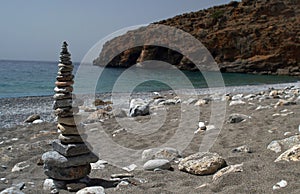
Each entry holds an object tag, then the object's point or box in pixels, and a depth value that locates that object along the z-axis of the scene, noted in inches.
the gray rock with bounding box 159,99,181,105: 440.3
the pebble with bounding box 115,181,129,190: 135.8
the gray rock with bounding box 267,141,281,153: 159.6
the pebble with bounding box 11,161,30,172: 175.8
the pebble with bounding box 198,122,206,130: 240.5
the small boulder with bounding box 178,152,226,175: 143.6
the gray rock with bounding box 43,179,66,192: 140.7
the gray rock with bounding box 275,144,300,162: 135.9
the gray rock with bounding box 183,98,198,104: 415.5
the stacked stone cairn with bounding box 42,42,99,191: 142.3
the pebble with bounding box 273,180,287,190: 113.0
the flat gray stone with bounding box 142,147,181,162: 172.9
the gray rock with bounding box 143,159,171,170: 157.2
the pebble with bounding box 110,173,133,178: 150.7
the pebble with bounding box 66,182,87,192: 138.8
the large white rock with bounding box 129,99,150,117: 343.9
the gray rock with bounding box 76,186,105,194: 124.2
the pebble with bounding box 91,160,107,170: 171.6
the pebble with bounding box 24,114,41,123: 383.6
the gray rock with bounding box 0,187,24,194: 123.2
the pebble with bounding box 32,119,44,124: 370.9
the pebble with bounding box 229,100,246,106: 350.6
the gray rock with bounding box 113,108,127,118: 347.4
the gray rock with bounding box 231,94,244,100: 434.9
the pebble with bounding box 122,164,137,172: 164.9
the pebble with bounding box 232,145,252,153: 167.7
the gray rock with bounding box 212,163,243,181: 134.2
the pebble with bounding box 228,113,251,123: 250.1
